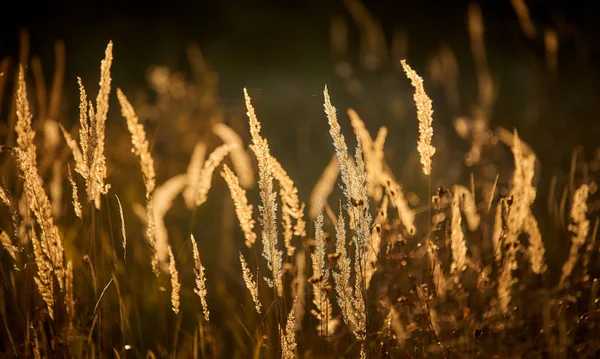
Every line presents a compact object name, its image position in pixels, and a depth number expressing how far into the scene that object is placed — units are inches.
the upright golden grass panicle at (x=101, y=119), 118.4
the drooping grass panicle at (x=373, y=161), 124.5
